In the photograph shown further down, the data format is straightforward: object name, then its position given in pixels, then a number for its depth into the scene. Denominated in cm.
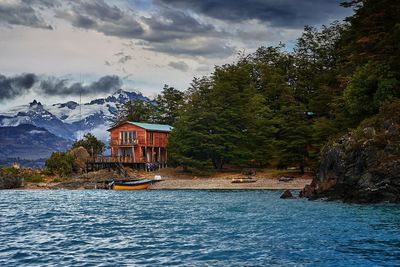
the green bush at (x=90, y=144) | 10425
